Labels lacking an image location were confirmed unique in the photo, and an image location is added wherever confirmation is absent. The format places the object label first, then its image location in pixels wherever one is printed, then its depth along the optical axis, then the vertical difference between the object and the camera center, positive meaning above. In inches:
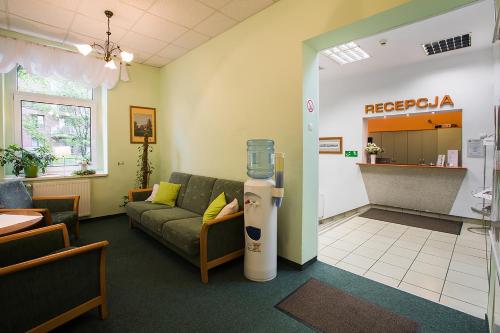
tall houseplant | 192.5 -2.0
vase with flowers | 231.5 +9.8
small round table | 84.8 -23.6
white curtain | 146.3 +66.3
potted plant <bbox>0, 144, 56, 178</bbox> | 147.9 +1.8
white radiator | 159.9 -19.3
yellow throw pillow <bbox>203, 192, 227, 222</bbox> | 115.7 -23.0
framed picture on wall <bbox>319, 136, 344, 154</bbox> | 247.5 +16.9
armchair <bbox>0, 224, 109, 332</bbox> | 59.7 -33.5
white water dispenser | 99.3 -26.2
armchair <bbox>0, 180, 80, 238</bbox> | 124.0 -23.9
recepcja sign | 190.4 +48.4
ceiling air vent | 158.6 +81.1
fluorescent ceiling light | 171.4 +82.1
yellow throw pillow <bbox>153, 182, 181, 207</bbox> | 160.2 -21.9
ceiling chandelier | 114.5 +53.9
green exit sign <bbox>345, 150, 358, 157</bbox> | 238.2 +8.1
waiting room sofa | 101.9 -30.7
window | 163.3 +32.3
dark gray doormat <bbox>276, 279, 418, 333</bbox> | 75.9 -52.0
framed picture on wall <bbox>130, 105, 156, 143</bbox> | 200.7 +33.1
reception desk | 193.6 -21.2
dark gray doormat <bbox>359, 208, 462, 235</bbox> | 172.6 -47.5
